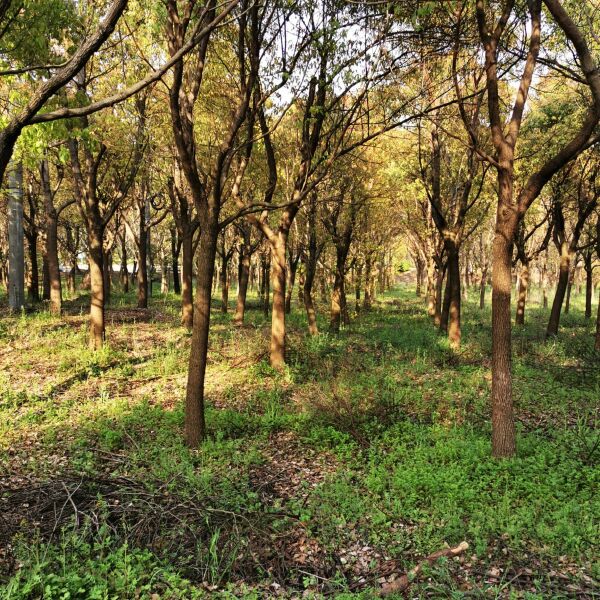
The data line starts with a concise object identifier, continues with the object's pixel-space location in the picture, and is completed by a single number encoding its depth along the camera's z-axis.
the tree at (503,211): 6.50
